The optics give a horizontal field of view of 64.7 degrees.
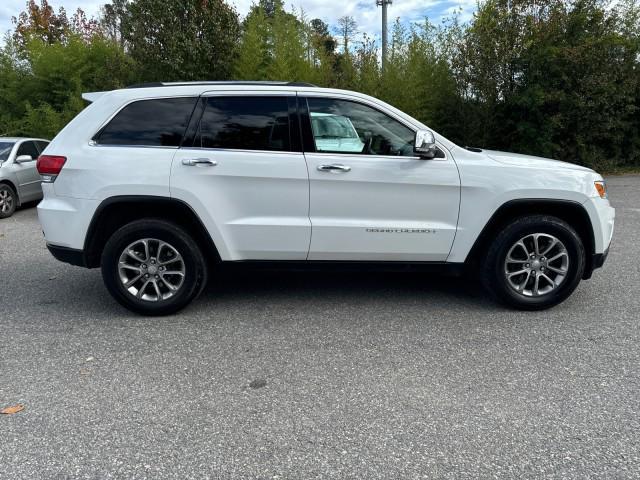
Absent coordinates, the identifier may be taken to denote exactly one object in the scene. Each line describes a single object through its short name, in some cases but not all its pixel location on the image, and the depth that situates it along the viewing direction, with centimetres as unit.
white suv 403
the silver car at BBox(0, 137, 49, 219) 945
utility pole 1361
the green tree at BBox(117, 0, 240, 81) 1223
